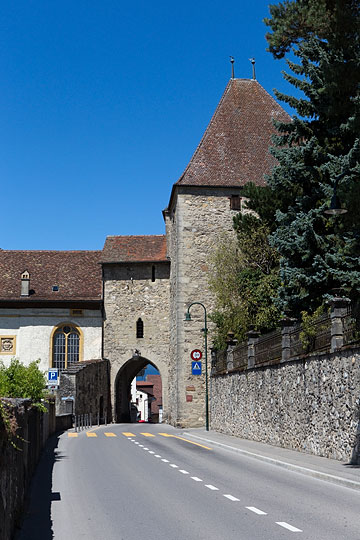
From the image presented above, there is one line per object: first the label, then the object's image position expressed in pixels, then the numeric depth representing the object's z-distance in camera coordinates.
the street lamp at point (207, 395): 32.94
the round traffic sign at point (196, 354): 36.29
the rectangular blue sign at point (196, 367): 34.38
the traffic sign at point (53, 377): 35.66
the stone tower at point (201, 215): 38.94
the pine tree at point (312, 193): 23.69
